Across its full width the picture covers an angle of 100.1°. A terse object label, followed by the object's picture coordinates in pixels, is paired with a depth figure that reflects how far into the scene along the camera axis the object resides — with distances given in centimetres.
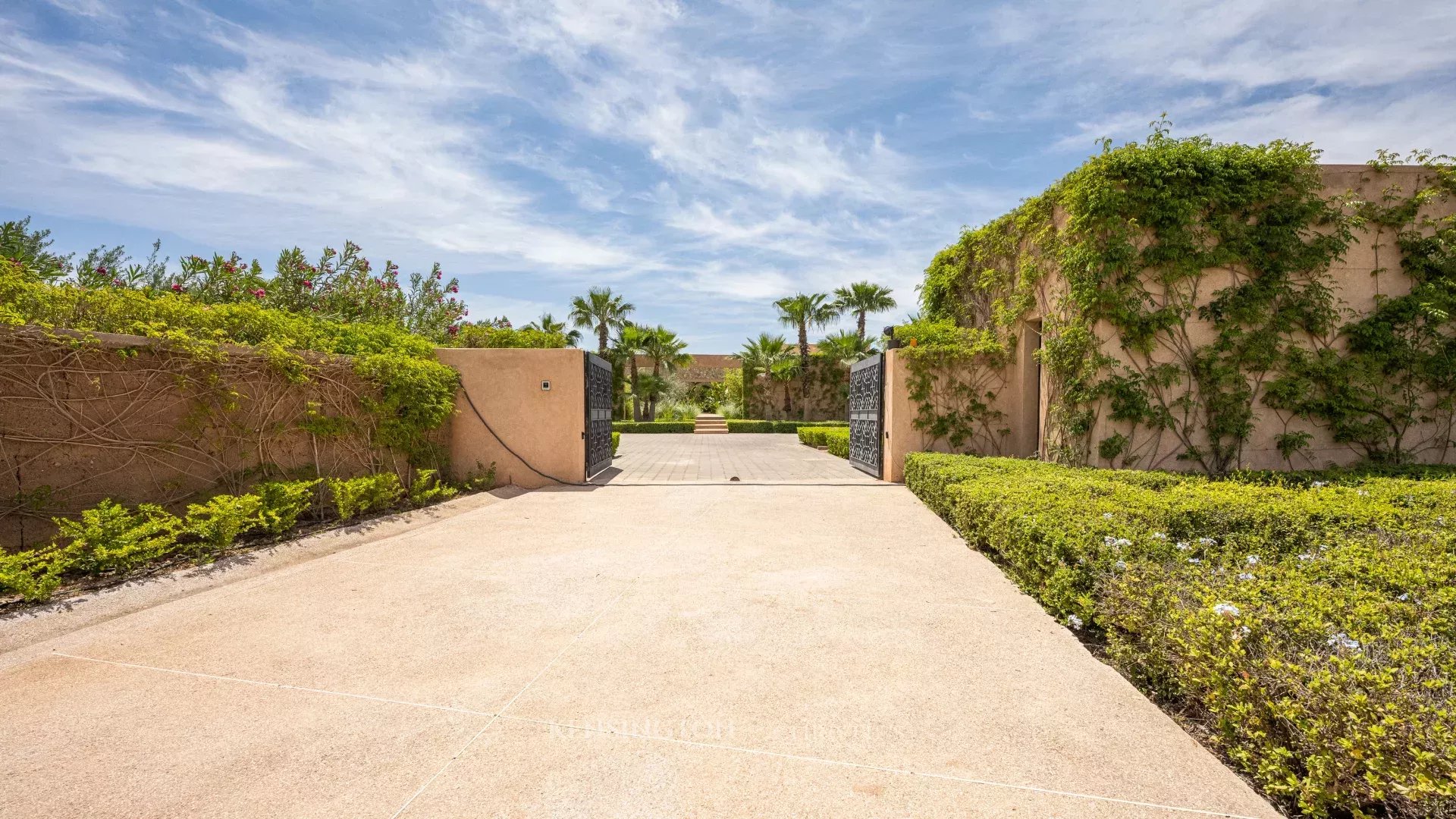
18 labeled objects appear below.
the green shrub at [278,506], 532
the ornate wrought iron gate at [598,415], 969
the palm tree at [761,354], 3000
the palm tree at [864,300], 2853
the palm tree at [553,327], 2888
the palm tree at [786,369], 2973
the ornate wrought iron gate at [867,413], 1016
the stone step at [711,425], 2675
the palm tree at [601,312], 2791
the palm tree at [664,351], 2956
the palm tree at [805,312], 2872
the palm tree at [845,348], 2878
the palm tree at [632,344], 2852
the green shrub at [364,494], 611
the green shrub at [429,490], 732
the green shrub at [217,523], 467
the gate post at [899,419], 955
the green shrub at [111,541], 394
